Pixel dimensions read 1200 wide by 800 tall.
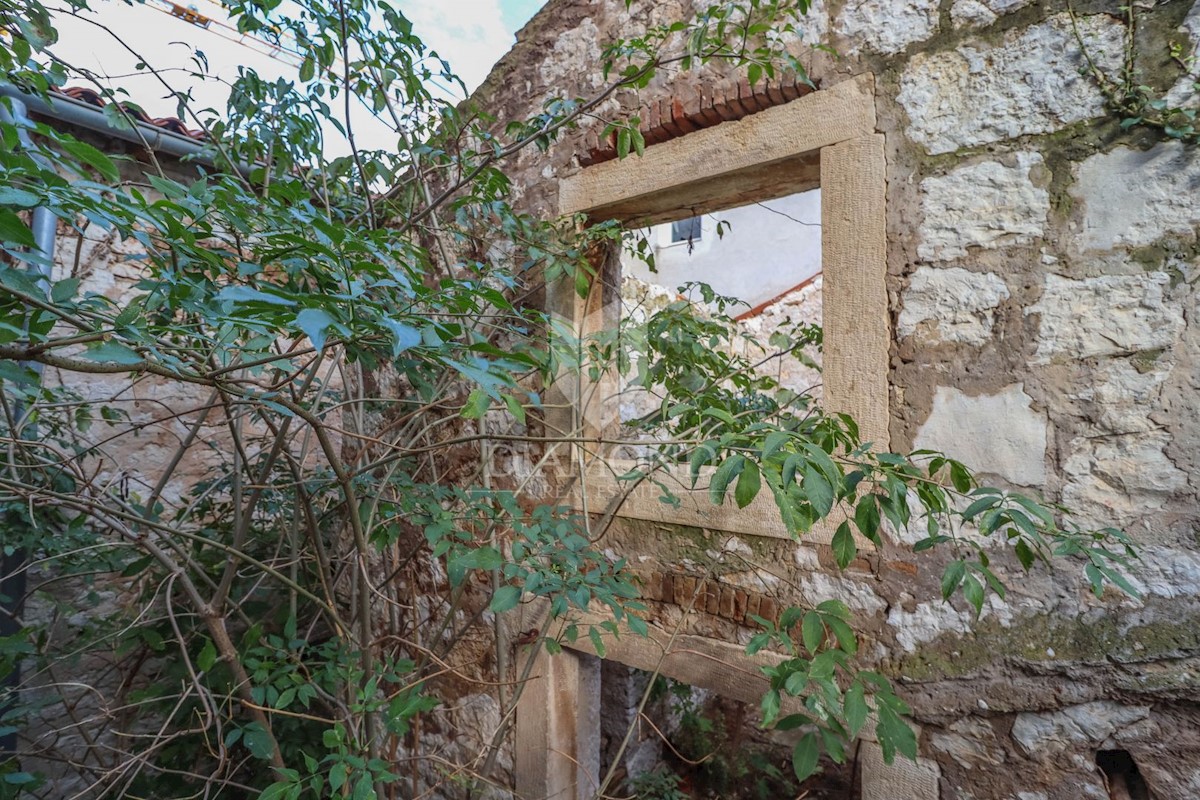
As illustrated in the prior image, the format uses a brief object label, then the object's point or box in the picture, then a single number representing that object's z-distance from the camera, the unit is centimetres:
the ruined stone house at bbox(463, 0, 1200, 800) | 143
